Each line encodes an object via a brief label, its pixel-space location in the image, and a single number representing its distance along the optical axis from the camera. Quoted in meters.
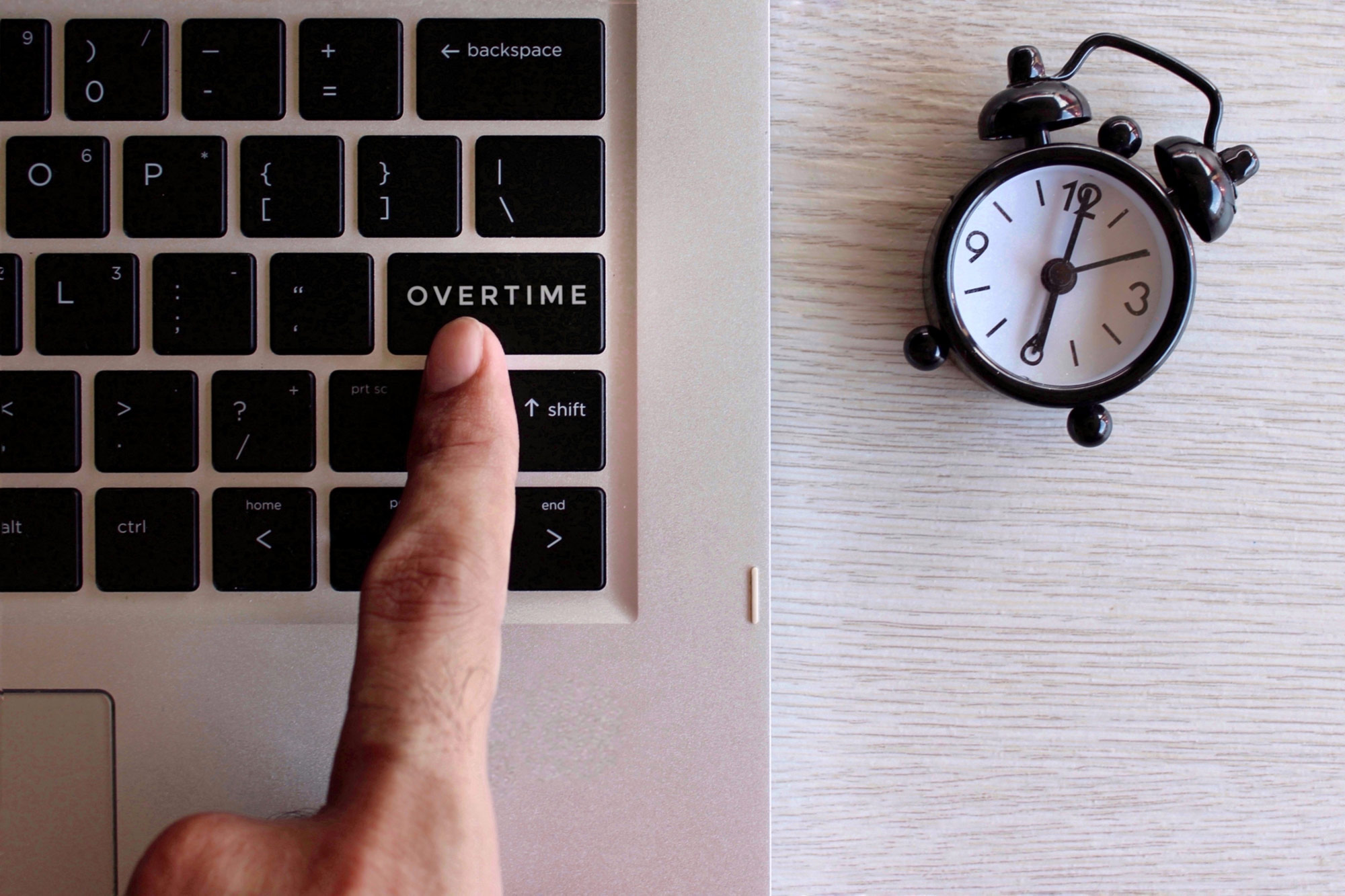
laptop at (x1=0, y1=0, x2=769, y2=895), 0.27
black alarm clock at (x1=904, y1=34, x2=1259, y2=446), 0.28
